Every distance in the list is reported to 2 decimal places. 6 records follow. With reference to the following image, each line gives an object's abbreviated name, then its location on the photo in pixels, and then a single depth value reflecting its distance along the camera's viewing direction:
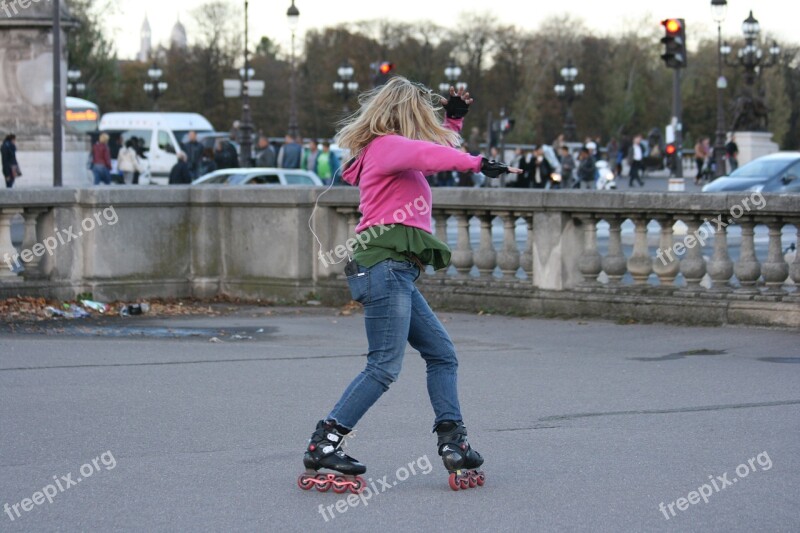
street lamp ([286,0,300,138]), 48.65
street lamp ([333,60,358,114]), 57.70
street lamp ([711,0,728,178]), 52.38
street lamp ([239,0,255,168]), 47.00
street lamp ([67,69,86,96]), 64.38
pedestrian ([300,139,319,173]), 38.50
